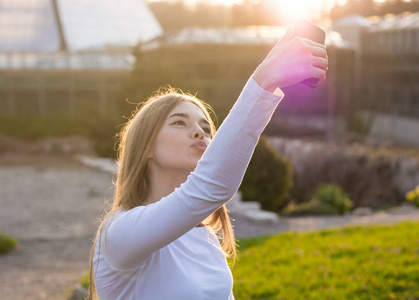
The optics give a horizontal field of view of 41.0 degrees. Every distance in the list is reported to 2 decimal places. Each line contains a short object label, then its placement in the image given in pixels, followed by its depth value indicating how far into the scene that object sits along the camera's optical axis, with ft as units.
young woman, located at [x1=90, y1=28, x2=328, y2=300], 3.67
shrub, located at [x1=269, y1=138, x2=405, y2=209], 38.55
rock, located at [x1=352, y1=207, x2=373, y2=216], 32.38
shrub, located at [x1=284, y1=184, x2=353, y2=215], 33.09
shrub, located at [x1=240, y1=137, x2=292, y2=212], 32.27
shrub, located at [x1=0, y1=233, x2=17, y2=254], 23.62
